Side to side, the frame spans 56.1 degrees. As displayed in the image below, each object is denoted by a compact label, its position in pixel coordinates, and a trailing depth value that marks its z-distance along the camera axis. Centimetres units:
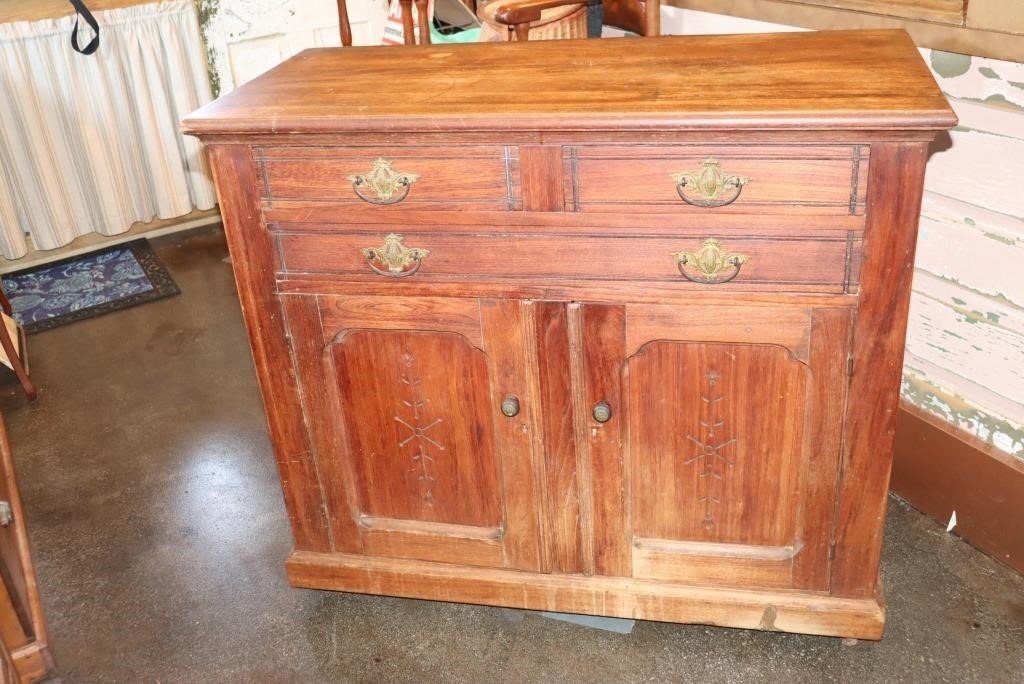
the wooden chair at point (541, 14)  213
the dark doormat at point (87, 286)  327
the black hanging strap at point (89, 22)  317
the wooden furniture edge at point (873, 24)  167
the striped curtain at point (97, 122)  325
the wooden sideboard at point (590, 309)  138
